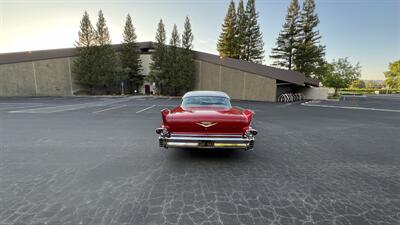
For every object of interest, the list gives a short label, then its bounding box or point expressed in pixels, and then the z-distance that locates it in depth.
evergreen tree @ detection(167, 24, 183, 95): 31.98
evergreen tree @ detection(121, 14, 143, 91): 35.19
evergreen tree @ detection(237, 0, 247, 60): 38.34
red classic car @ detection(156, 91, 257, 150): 4.27
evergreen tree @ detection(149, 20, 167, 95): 32.66
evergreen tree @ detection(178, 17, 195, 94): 31.39
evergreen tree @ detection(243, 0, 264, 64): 38.47
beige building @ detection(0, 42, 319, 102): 25.23
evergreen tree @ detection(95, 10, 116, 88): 32.38
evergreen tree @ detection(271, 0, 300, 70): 35.66
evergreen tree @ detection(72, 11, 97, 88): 30.89
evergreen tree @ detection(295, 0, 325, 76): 35.12
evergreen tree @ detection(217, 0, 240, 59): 39.38
